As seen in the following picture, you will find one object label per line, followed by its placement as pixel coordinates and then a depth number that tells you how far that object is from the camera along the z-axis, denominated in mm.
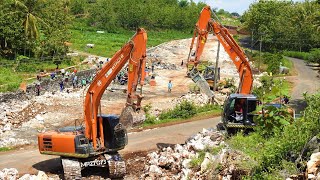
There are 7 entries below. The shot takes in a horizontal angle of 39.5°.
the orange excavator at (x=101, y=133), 14906
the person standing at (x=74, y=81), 36975
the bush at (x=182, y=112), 25141
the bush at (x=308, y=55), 47375
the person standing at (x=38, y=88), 33000
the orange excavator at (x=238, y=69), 16672
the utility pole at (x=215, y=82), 30850
